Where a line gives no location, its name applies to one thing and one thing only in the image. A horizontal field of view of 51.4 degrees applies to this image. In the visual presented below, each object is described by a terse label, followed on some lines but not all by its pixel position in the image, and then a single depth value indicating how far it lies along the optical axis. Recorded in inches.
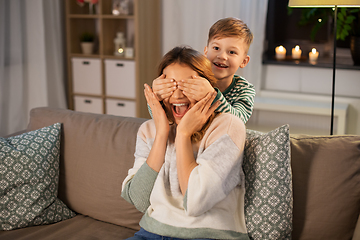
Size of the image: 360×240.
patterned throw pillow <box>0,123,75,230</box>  58.4
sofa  49.9
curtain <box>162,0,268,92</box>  135.1
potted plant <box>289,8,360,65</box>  126.2
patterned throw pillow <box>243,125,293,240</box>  48.3
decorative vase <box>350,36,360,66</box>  128.5
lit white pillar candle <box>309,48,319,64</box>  134.7
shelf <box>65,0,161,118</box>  140.2
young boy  58.4
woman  45.3
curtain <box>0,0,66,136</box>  128.8
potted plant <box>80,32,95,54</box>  150.4
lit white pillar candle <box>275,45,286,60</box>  141.0
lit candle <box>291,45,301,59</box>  134.8
